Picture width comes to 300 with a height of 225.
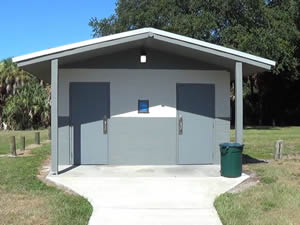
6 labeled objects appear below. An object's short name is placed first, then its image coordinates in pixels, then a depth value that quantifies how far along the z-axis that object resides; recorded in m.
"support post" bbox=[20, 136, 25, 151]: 11.25
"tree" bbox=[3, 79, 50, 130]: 20.74
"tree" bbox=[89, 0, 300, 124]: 17.40
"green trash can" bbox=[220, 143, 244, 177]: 6.93
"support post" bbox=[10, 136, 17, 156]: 9.94
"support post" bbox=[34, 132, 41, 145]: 12.93
